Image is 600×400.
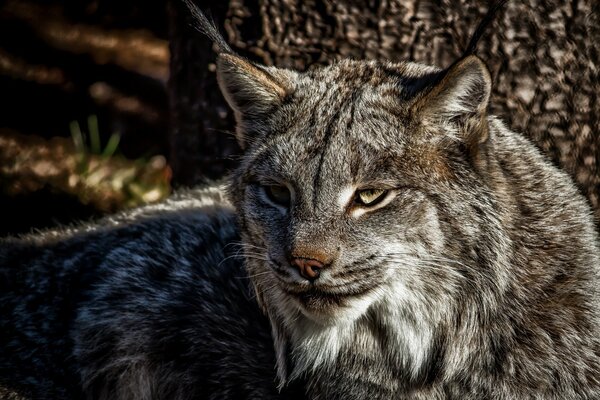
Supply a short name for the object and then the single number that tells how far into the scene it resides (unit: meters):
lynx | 7.60
